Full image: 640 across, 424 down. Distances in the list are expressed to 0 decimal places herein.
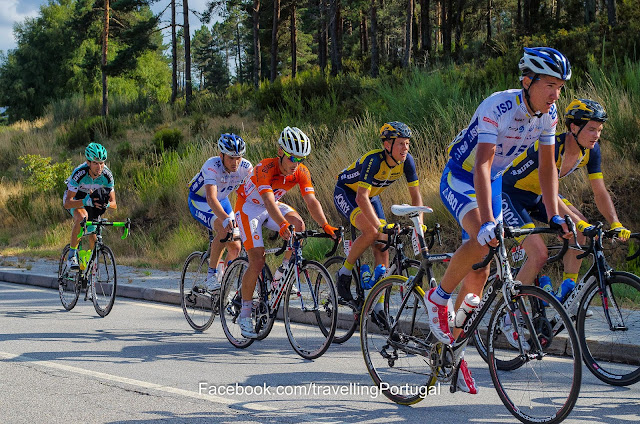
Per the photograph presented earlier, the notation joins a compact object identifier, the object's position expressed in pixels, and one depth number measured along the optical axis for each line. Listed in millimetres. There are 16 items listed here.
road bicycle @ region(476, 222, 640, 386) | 5566
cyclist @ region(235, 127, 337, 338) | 7207
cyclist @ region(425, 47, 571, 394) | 4723
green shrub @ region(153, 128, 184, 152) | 26375
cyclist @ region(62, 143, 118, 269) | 10031
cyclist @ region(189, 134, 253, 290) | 8297
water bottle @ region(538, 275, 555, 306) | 6375
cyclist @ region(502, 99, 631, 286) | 6199
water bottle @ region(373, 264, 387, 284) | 7363
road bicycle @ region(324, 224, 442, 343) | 6811
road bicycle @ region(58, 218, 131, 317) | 9539
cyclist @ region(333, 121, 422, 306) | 7293
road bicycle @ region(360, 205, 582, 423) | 4285
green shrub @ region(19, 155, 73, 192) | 22250
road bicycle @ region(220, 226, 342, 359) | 6906
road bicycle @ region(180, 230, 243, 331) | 8484
